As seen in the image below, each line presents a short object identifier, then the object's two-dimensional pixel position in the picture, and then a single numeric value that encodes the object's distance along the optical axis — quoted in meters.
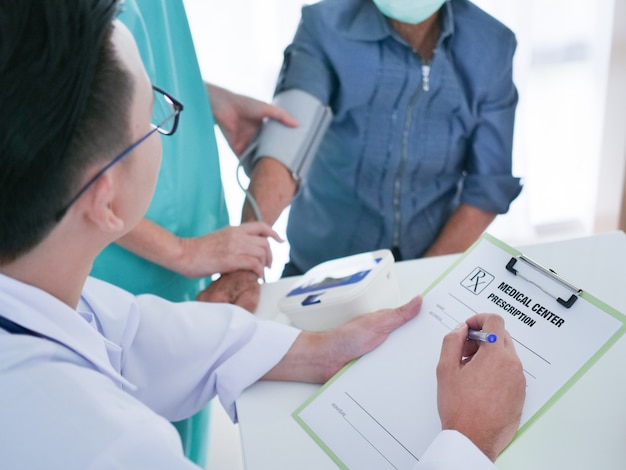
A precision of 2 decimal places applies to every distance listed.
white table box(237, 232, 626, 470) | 0.73
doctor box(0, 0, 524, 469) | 0.53
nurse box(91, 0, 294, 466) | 1.04
